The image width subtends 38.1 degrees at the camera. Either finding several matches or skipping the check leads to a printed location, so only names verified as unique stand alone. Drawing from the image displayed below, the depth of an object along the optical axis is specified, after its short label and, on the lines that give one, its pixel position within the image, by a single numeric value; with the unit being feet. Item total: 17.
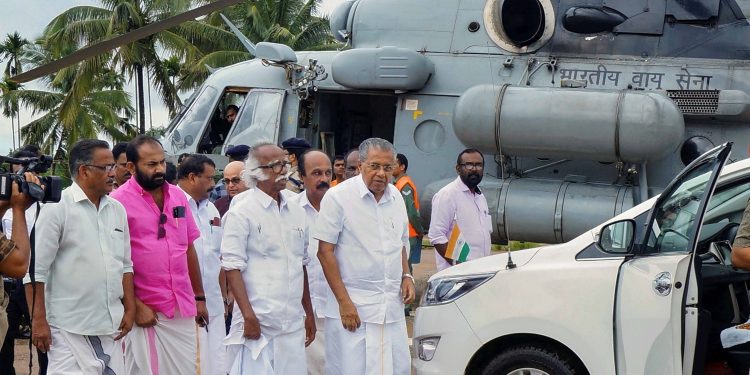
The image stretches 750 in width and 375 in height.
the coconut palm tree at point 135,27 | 101.45
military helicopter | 34.04
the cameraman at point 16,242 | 15.62
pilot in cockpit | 41.57
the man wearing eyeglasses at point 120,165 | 25.54
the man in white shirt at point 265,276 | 19.44
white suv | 18.38
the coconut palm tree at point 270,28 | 101.09
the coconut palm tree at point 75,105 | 97.60
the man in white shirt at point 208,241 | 24.45
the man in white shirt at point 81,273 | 18.16
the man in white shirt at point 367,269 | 20.21
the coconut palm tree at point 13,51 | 156.35
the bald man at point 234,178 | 26.89
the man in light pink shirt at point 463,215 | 29.27
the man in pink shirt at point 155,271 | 19.99
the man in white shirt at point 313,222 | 22.47
